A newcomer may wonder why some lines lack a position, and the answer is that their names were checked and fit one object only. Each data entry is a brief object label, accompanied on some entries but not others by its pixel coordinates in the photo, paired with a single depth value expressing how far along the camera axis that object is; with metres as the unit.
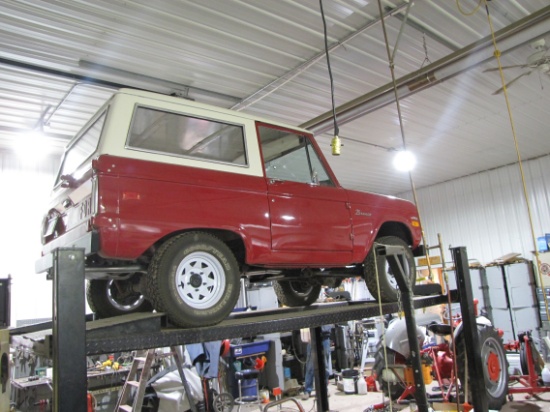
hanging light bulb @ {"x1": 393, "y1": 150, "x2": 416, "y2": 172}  5.29
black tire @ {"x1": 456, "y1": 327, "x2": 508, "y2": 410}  6.05
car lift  2.04
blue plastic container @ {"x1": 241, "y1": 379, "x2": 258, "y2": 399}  8.30
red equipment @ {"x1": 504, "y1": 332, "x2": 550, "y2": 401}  7.07
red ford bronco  2.80
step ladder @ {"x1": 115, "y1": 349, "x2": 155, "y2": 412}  5.13
